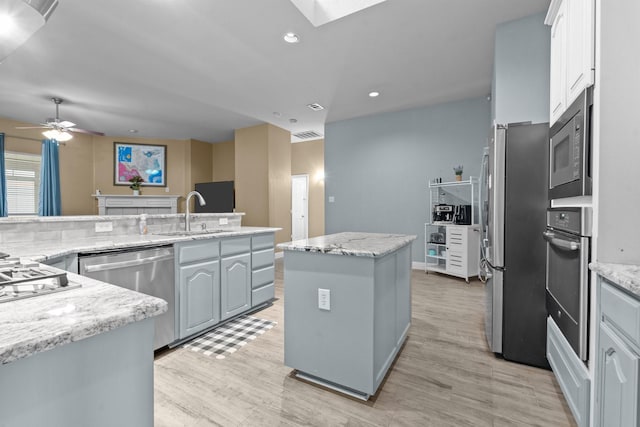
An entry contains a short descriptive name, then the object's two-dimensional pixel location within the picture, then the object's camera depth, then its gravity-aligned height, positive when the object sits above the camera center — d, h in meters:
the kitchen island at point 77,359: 0.50 -0.29
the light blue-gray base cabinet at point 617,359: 0.84 -0.48
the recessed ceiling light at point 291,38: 2.92 +1.75
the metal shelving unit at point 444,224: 4.44 -0.24
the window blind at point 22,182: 5.59 +0.53
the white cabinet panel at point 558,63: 1.51 +0.81
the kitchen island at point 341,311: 1.59 -0.60
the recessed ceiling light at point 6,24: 0.82 +0.54
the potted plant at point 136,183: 6.77 +0.60
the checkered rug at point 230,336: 2.24 -1.08
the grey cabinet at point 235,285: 2.65 -0.73
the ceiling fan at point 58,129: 4.15 +1.18
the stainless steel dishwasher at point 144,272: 1.82 -0.43
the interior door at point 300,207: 7.88 +0.05
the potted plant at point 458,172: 4.61 +0.58
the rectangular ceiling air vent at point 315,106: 4.97 +1.79
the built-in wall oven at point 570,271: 1.20 -0.30
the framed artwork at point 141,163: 7.02 +1.13
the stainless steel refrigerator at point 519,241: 1.93 -0.22
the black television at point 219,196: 6.23 +0.28
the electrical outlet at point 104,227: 2.38 -0.15
